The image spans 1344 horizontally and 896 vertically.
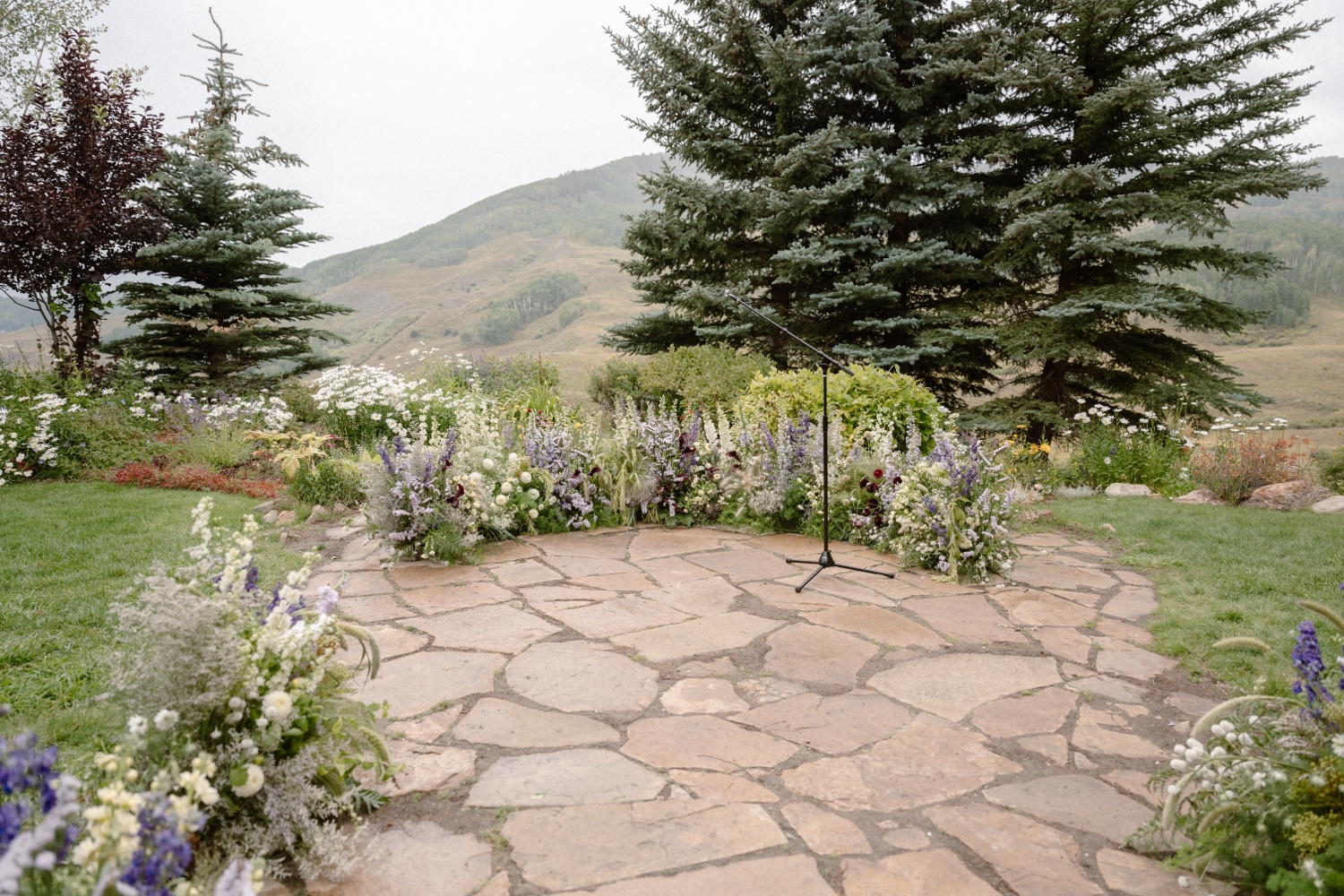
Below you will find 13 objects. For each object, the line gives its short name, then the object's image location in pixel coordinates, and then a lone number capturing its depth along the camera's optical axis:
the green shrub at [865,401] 6.14
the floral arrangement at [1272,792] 1.57
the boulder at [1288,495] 6.44
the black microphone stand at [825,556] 4.08
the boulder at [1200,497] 6.85
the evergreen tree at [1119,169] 8.84
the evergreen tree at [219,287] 10.13
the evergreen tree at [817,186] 9.66
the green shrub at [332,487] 6.20
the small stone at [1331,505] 6.06
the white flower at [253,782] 1.73
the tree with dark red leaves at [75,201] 8.97
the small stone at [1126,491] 7.06
